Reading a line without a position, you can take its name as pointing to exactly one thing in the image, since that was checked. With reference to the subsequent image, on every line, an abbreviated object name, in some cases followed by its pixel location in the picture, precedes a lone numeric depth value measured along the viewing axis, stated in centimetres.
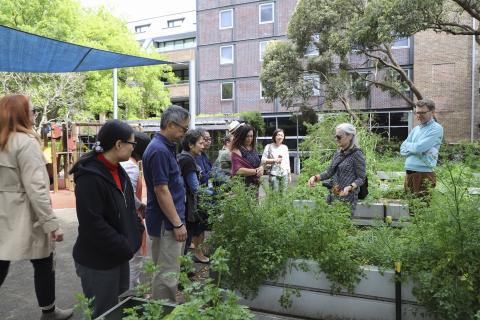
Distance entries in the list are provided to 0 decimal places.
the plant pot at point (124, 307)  208
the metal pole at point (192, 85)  639
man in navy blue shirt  310
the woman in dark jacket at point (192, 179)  427
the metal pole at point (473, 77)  2214
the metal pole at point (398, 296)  285
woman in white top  661
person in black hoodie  248
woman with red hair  301
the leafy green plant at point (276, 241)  304
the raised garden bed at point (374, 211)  518
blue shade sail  498
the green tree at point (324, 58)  1744
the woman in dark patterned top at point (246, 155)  500
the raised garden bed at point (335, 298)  293
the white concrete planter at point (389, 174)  774
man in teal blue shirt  445
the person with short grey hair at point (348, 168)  413
